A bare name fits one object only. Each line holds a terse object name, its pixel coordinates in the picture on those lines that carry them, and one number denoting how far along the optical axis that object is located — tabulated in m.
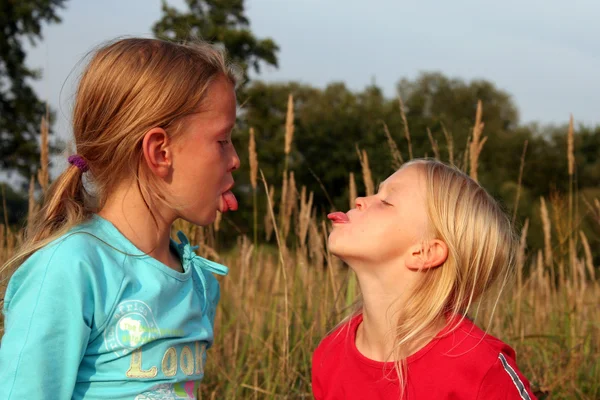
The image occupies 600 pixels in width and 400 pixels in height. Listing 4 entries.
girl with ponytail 1.56
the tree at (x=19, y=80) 17.33
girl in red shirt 1.94
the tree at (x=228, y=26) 18.42
